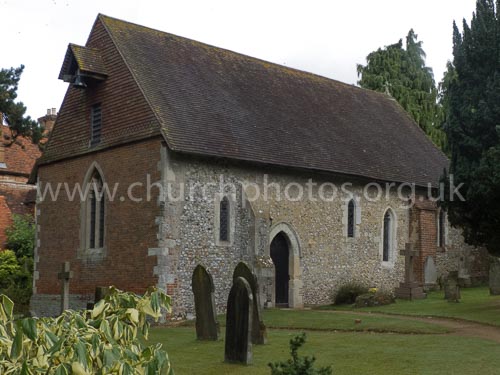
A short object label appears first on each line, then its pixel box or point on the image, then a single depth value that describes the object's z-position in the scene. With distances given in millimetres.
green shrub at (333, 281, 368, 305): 25172
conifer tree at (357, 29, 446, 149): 48119
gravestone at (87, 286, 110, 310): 15504
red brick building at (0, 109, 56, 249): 38031
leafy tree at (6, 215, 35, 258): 31727
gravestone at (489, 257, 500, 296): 24125
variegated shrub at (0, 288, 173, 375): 5352
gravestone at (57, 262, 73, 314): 20078
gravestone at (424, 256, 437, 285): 29438
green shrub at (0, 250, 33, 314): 26508
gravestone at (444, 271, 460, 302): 22516
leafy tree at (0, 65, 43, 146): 23969
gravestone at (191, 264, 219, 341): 15352
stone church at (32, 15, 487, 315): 21016
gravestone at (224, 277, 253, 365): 12328
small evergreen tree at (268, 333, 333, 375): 7844
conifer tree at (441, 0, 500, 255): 18016
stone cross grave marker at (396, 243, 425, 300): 24875
